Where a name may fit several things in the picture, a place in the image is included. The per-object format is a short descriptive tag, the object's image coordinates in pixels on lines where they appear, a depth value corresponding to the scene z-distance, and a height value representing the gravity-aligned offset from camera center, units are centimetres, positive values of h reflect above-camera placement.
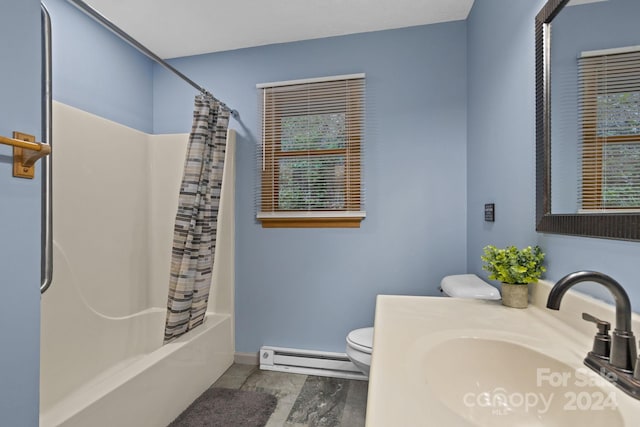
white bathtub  118 -83
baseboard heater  210 -106
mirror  67 +25
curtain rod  125 +86
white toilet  133 -37
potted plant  106 -20
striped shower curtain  185 -4
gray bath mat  162 -111
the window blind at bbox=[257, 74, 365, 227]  215 +44
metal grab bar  123 +35
